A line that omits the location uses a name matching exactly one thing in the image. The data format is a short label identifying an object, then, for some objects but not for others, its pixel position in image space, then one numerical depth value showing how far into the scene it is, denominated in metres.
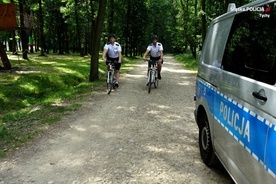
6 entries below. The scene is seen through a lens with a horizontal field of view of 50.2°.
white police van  2.55
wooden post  17.97
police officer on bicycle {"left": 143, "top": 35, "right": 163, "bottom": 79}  12.45
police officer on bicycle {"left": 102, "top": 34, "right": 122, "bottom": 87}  11.78
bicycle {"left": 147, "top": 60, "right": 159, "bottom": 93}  12.19
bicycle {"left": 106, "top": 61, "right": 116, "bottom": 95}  11.80
